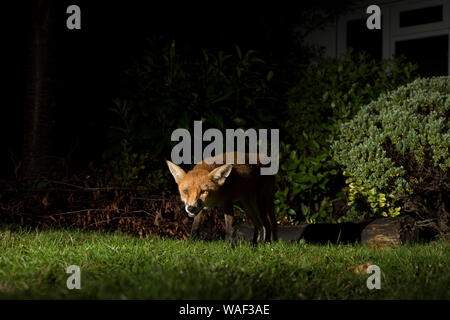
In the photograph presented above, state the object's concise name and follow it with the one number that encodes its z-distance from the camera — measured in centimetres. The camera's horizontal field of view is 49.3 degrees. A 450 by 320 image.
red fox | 461
